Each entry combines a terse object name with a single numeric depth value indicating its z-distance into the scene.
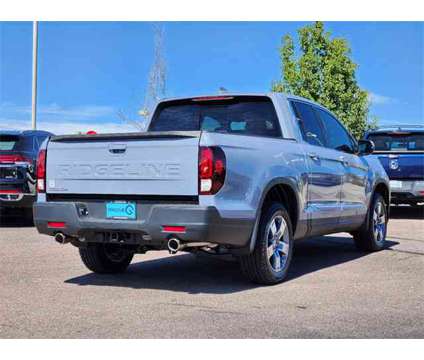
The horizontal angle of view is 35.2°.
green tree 26.11
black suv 11.49
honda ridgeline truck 5.52
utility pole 21.45
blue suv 13.66
